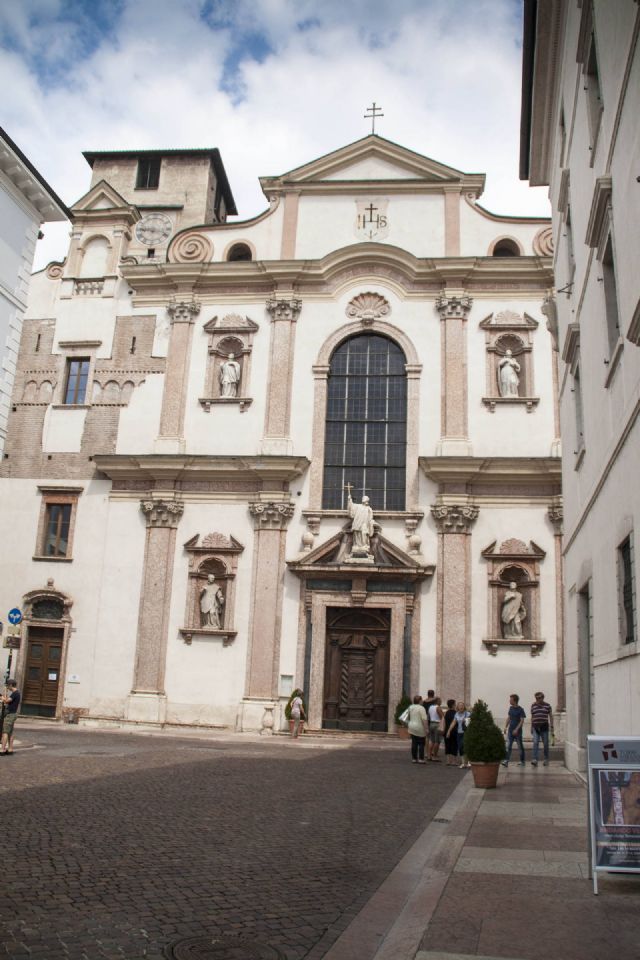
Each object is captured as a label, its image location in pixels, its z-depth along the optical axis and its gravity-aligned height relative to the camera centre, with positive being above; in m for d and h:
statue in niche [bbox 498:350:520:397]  27.16 +9.89
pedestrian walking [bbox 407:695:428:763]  18.83 -0.79
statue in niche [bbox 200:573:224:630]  26.20 +2.28
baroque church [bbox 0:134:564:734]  25.52 +6.88
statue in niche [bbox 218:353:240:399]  28.42 +9.85
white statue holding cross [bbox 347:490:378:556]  25.72 +4.75
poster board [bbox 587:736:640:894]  6.55 -0.78
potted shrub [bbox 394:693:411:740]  24.08 -0.62
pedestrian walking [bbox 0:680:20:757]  16.97 -0.80
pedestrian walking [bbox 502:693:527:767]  19.36 -0.55
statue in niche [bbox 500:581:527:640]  24.97 +2.29
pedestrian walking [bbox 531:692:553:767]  18.59 -0.55
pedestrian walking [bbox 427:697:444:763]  19.77 -0.87
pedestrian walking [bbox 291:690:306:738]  23.77 -0.76
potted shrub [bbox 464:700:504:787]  14.16 -0.86
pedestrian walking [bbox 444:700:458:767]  19.44 -1.11
